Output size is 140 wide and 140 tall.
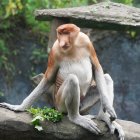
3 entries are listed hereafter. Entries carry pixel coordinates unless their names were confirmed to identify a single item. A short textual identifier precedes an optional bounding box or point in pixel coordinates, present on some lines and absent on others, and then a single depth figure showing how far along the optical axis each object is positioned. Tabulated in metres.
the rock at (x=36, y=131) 9.65
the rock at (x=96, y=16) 12.79
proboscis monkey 9.64
